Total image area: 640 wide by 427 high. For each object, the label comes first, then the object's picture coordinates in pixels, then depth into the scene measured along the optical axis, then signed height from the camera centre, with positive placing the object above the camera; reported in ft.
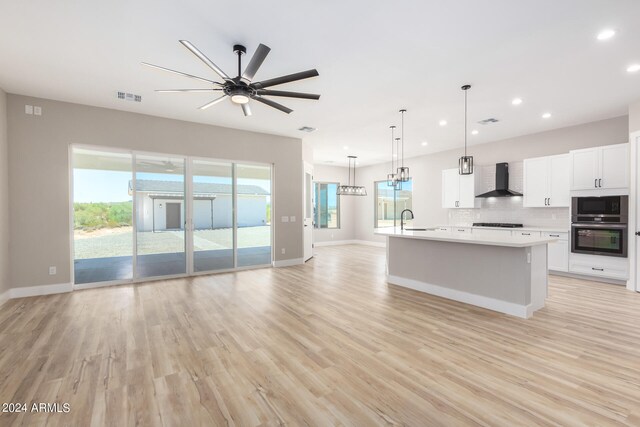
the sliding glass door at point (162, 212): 17.81 -0.03
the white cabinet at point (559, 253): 18.74 -2.76
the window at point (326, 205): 36.63 +0.78
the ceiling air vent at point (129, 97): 14.67 +5.86
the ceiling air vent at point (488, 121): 18.42 +5.73
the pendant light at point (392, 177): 19.12 +2.26
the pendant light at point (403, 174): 18.30 +2.30
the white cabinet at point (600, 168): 16.29 +2.47
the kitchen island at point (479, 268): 11.90 -2.67
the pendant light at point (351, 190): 26.18 +1.88
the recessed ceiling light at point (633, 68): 11.71 +5.74
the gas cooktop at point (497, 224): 22.11 -1.08
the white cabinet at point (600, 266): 16.48 -3.26
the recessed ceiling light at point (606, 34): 9.36 +5.70
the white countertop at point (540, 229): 18.93 -1.26
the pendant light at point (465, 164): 13.42 +2.14
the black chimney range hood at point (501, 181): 22.72 +2.32
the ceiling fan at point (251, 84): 8.56 +4.28
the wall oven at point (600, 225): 16.29 -0.87
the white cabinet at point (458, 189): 24.41 +1.86
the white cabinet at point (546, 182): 19.39 +1.98
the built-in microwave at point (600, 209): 16.24 +0.08
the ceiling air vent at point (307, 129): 20.67 +5.91
